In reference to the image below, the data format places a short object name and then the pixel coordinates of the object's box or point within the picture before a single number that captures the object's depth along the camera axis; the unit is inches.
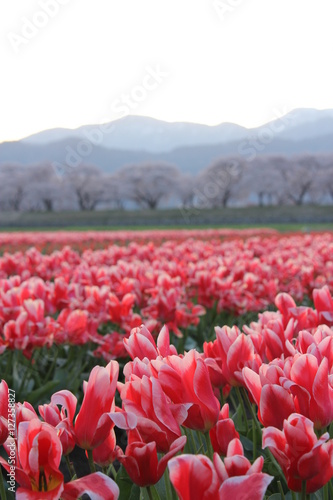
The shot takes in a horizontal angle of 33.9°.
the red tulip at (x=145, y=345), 58.8
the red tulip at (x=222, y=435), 48.9
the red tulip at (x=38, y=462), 40.3
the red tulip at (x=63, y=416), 47.0
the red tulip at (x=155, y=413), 45.2
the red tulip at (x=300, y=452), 41.6
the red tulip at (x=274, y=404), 47.7
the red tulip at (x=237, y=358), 62.9
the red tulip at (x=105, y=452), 49.8
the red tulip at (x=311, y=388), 48.4
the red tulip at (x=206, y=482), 35.7
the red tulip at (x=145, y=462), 43.1
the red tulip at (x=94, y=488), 40.2
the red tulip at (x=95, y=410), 47.0
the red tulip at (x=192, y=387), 48.8
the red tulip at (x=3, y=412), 49.3
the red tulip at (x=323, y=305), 94.8
